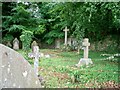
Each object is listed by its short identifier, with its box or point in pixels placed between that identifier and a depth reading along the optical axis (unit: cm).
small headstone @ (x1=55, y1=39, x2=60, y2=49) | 1687
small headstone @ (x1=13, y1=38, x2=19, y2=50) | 1513
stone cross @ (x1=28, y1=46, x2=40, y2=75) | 573
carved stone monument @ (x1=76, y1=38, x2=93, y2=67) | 802
